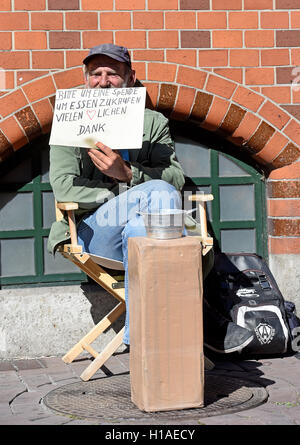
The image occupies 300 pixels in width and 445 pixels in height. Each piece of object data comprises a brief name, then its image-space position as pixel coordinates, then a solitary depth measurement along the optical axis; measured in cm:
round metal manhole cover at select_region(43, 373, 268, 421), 718
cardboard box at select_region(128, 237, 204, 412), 710
